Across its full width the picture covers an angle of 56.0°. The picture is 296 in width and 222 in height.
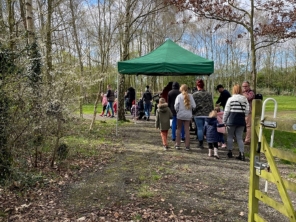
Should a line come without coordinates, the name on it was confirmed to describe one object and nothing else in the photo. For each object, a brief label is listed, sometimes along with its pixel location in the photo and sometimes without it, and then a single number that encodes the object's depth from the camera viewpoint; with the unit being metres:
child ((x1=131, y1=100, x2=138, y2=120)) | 13.17
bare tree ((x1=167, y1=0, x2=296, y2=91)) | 10.23
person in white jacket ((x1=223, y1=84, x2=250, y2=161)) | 6.03
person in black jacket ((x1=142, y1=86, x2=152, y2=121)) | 13.63
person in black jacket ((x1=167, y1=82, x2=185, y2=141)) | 8.06
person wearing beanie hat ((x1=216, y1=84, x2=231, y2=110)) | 8.23
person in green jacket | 7.24
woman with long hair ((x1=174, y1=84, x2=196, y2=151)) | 6.96
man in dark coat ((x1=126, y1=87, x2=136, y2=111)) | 15.69
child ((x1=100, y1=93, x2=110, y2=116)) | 15.59
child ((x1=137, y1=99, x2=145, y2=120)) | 13.91
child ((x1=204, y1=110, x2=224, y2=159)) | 6.42
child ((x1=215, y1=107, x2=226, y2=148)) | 7.51
